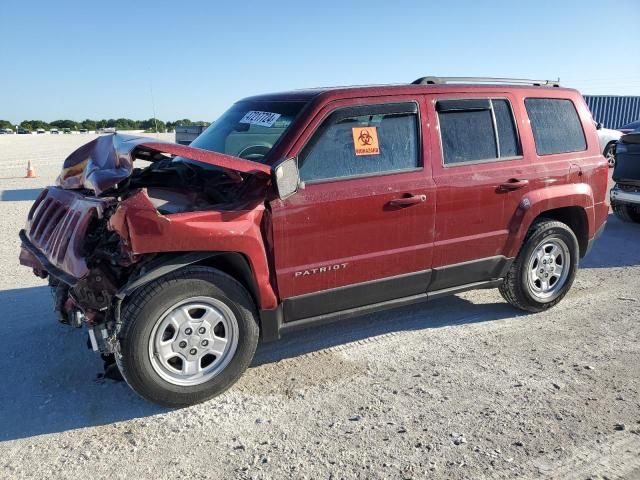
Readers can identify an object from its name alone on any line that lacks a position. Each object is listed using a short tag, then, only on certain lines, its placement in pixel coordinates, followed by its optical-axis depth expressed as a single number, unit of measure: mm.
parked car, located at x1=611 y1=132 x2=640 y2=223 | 8141
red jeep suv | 3234
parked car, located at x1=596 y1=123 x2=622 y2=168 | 14852
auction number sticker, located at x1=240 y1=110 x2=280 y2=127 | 3979
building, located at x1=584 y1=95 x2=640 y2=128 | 27359
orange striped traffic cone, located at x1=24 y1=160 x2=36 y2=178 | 15241
